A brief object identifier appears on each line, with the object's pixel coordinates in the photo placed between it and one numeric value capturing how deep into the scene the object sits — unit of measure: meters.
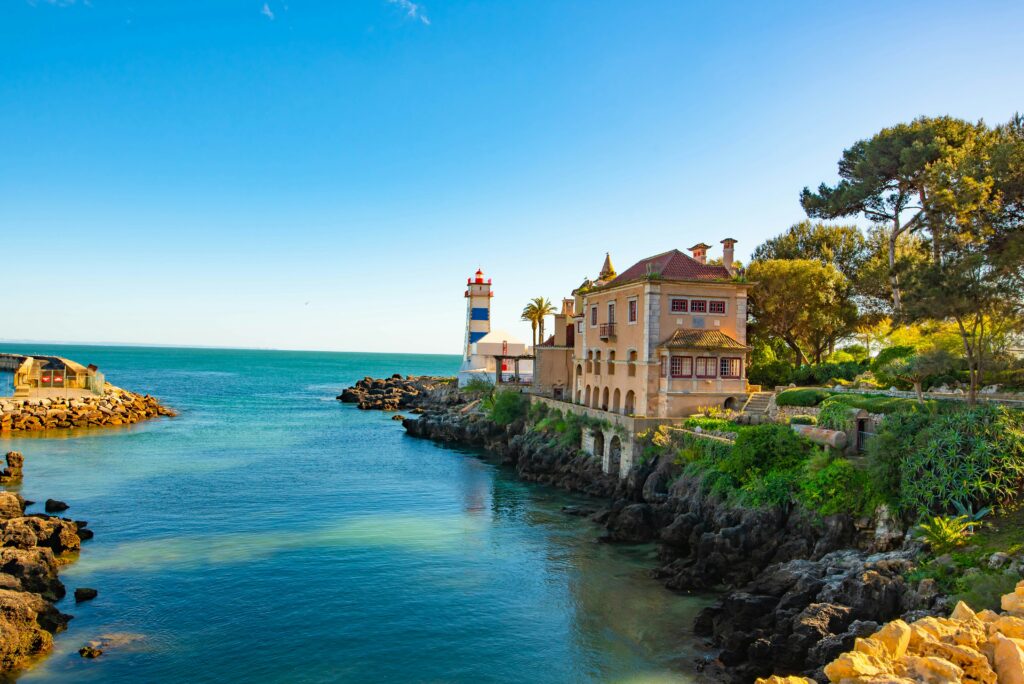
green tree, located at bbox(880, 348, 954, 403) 28.33
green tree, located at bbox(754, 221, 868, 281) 51.97
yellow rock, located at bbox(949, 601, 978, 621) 12.27
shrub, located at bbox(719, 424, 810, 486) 26.39
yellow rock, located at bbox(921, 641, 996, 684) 9.93
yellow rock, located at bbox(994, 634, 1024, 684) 9.77
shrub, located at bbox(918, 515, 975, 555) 18.41
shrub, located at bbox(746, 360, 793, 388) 44.06
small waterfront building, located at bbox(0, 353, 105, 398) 64.12
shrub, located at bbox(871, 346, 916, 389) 34.92
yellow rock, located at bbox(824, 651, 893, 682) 9.88
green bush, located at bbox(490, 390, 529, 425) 53.16
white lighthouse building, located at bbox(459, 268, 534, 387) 72.88
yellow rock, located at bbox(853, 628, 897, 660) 10.55
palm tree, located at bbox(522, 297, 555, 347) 68.62
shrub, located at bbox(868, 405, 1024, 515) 19.61
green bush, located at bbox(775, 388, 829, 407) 32.19
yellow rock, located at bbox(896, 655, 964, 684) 9.72
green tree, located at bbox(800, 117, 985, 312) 40.75
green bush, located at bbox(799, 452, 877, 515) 22.30
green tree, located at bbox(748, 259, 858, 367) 45.84
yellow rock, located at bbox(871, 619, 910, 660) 10.74
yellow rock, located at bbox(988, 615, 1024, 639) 11.19
